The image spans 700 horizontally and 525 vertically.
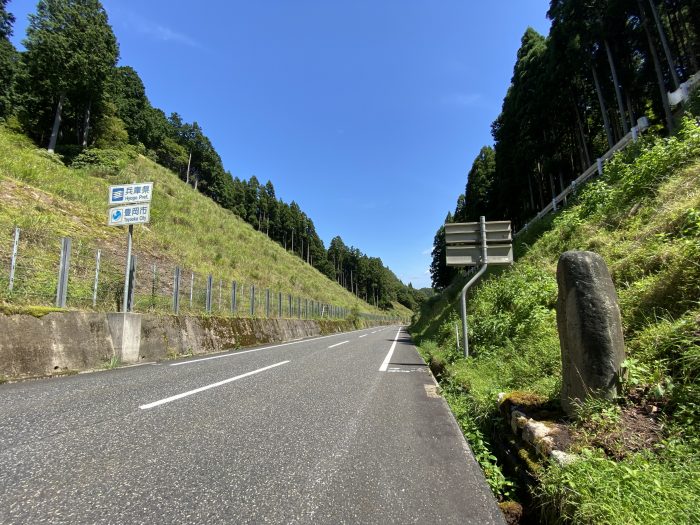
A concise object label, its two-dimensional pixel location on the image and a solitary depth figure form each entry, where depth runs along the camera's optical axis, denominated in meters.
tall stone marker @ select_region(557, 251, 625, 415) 2.85
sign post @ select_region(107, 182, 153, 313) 9.41
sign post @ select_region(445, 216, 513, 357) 8.00
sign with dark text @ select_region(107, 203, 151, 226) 9.39
